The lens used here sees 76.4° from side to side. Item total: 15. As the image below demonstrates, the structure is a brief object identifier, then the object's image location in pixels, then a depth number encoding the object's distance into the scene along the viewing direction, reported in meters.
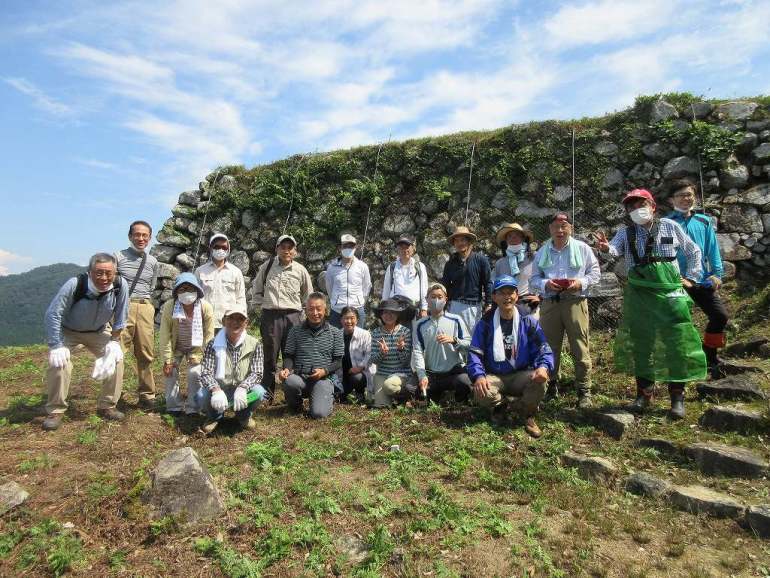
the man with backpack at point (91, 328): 5.18
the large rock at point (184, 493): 3.64
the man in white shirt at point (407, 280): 6.93
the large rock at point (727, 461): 3.98
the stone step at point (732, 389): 5.07
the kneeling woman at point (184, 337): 5.75
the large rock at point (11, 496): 3.72
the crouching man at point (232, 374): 5.38
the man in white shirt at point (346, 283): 7.16
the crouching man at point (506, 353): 5.28
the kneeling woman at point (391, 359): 6.16
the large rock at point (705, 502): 3.56
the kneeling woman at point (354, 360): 6.58
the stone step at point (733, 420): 4.58
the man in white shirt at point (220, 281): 6.41
